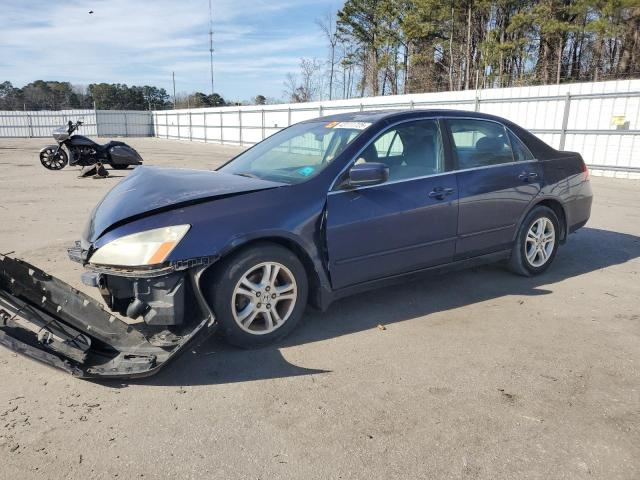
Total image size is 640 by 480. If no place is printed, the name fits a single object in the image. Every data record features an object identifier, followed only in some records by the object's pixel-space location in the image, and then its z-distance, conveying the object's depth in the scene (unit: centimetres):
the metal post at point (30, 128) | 4506
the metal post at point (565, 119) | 1504
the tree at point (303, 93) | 4241
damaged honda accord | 303
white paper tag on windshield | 406
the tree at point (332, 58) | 4309
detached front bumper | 280
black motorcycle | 1448
